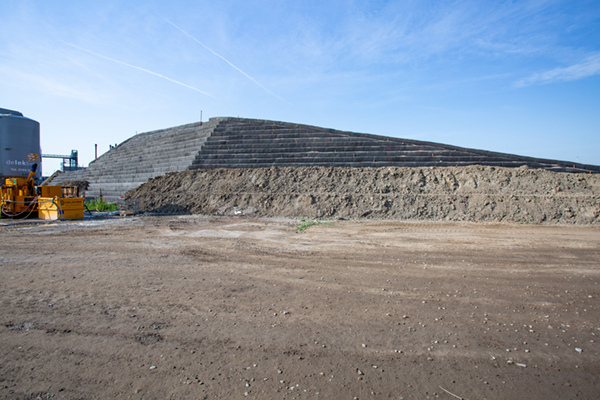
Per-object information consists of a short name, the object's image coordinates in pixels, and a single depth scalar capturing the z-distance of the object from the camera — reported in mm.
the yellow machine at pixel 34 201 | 15484
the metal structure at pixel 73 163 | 41622
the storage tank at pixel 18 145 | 16688
